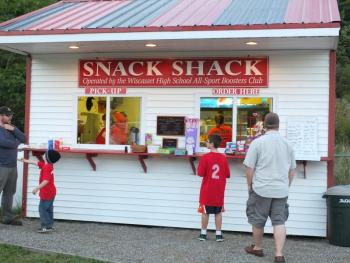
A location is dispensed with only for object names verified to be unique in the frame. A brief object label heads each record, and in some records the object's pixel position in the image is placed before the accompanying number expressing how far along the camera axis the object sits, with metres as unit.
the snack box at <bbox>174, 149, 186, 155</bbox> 8.44
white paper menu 8.09
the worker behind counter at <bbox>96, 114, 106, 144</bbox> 9.25
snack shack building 8.09
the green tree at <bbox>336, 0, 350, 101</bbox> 26.82
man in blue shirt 8.52
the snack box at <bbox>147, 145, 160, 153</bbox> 8.67
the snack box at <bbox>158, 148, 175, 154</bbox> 8.57
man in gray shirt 6.55
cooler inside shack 8.56
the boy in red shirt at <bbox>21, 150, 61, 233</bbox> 8.05
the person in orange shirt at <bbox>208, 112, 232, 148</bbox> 8.69
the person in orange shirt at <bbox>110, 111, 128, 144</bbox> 9.16
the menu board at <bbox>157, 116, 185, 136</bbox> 8.81
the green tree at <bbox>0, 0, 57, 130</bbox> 19.73
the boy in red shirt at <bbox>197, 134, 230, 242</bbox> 7.58
